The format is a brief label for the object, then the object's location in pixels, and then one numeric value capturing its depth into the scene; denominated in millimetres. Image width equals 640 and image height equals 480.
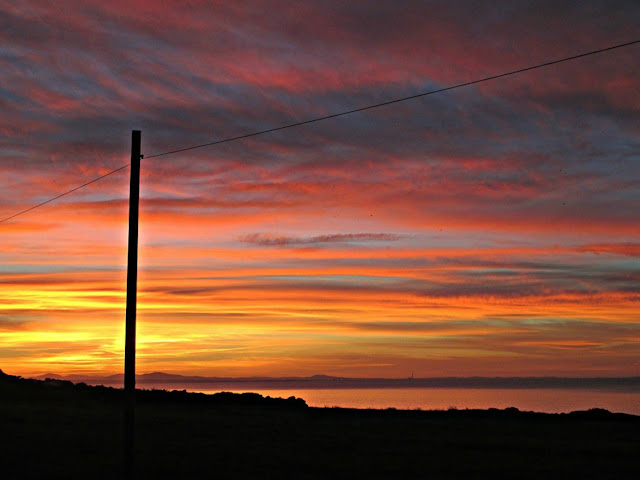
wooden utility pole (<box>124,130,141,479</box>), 17953
